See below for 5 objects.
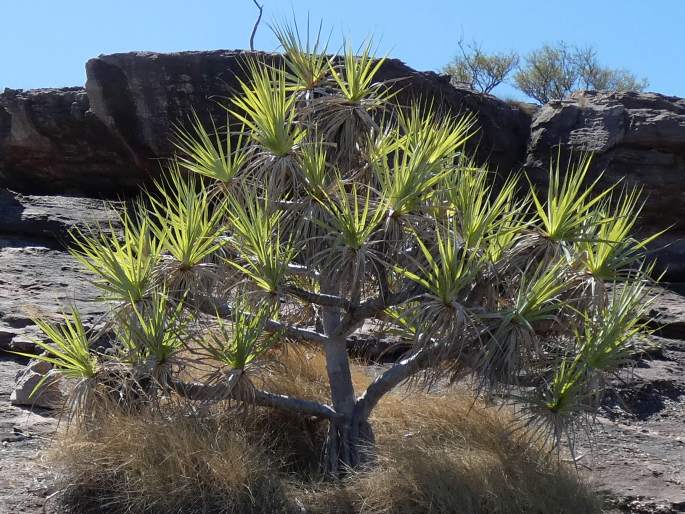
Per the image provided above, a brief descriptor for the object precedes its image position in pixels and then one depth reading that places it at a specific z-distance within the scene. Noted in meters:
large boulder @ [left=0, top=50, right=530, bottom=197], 11.65
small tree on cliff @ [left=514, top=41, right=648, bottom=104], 24.80
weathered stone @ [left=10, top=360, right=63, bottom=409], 6.54
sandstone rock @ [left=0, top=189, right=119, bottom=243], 10.74
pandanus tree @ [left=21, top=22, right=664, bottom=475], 5.00
